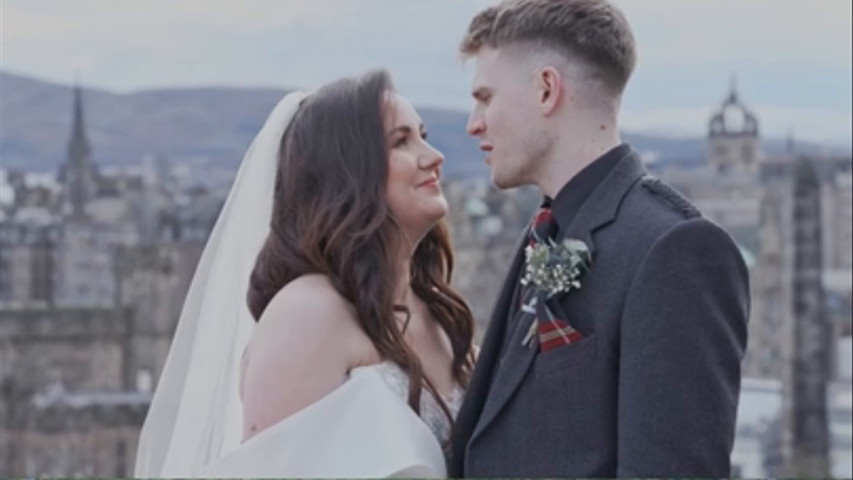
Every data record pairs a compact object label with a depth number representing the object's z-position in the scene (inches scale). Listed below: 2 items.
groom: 167.2
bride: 177.9
